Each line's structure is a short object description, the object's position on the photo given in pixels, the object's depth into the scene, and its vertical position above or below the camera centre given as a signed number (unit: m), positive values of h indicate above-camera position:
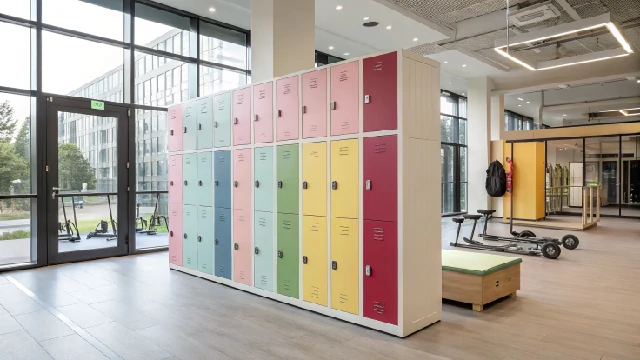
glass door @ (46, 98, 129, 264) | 6.40 +0.01
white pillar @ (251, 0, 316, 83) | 5.19 +1.82
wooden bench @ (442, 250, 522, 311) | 4.09 -1.00
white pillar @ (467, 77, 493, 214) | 12.59 +1.29
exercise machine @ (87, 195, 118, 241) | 7.05 -0.82
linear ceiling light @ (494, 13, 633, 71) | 5.88 +2.20
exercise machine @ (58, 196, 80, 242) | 6.50 -0.76
